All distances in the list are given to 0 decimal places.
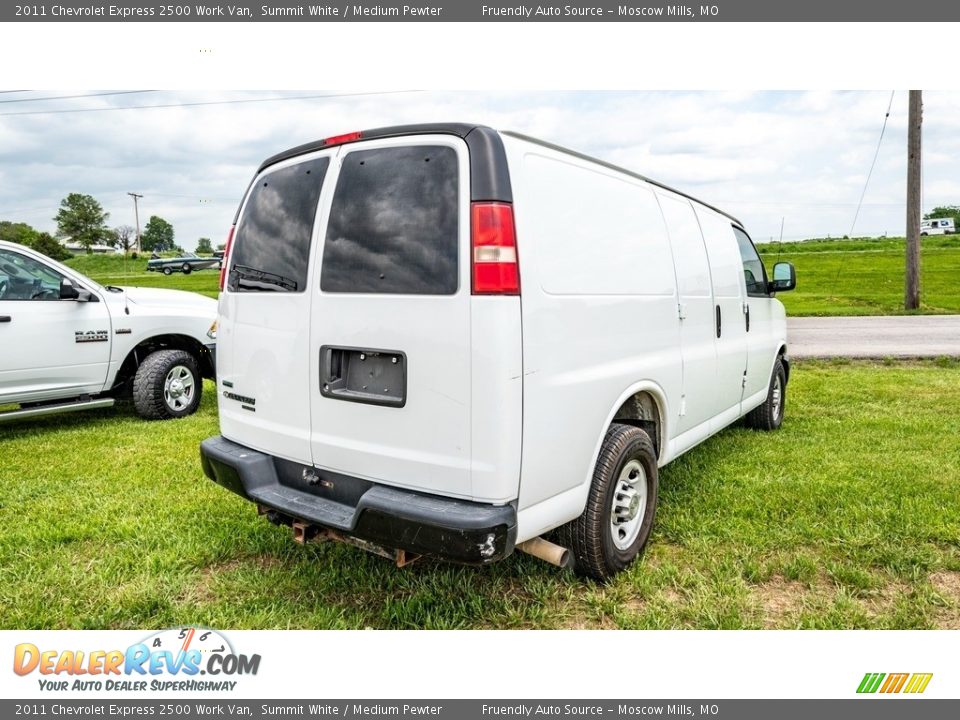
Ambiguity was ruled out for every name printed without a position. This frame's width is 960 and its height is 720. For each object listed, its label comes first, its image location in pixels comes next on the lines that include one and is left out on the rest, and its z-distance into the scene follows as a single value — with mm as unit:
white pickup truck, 6074
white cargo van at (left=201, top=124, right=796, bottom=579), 2570
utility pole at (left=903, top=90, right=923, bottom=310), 16062
